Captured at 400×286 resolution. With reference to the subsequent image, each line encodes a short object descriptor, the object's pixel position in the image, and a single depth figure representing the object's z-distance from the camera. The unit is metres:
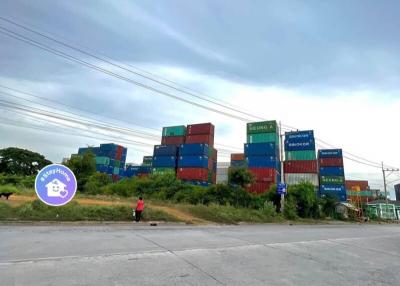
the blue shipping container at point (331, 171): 53.34
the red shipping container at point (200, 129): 57.04
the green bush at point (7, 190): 25.16
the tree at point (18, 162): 69.46
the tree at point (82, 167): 49.57
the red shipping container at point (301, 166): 45.22
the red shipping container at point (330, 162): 54.62
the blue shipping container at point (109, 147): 80.25
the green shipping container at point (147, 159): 84.85
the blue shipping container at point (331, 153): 56.03
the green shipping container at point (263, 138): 46.75
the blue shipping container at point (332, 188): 49.72
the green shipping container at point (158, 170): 55.53
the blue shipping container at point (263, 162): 44.59
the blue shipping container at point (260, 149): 45.12
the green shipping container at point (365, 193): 94.67
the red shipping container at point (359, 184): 99.81
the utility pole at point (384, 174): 54.39
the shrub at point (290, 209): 29.55
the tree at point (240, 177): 37.06
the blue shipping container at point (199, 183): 50.37
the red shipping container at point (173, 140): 60.06
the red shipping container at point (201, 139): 55.92
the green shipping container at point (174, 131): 61.22
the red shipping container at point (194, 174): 51.03
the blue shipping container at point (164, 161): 55.84
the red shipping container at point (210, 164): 54.36
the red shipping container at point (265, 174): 43.91
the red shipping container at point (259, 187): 43.75
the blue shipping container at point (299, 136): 46.53
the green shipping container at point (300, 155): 45.69
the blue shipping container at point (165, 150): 57.00
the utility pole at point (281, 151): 27.54
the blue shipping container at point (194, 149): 52.84
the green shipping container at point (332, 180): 51.25
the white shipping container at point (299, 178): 45.03
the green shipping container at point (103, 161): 77.56
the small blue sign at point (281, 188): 26.46
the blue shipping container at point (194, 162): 51.97
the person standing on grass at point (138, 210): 16.67
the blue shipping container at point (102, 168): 75.69
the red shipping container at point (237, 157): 71.12
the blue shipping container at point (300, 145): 46.09
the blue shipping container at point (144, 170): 73.28
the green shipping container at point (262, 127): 47.69
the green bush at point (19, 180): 46.03
